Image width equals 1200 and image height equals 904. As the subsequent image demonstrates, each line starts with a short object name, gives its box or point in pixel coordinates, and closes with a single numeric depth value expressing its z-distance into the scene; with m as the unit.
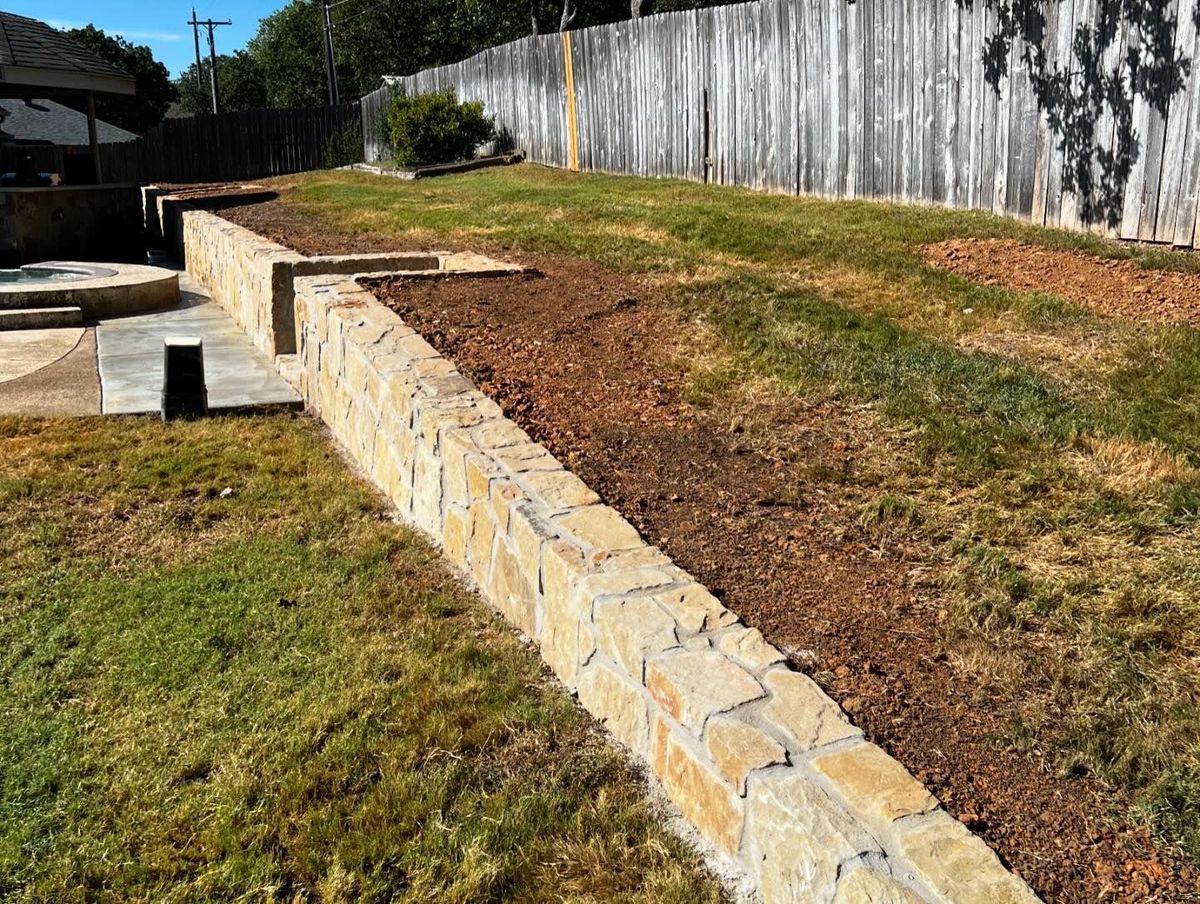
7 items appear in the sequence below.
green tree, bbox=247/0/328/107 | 61.38
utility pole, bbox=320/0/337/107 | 40.03
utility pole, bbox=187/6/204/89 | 65.50
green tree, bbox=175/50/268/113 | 76.06
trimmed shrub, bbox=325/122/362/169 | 25.06
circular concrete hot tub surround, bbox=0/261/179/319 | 9.52
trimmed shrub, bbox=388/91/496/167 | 18.41
